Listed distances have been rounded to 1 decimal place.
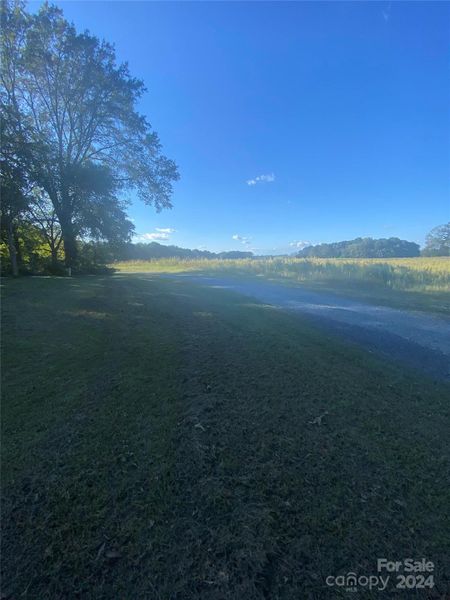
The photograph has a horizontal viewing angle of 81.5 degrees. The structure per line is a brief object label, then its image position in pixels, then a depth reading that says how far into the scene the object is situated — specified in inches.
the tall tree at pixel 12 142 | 480.1
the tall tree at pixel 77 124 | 587.2
